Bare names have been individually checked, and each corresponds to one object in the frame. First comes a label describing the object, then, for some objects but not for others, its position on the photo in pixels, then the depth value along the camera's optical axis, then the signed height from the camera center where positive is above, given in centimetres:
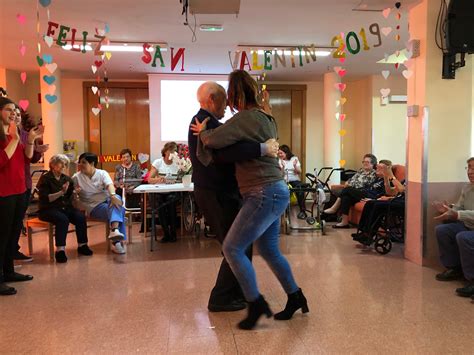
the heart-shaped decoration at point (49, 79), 401 +73
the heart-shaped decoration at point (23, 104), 413 +51
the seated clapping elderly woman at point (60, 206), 398 -51
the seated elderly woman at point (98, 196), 423 -43
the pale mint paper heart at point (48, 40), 381 +106
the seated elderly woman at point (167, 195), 482 -47
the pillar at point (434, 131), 363 +17
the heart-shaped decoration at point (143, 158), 798 -8
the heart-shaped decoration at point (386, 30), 398 +115
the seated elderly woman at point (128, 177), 589 -33
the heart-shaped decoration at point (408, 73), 379 +70
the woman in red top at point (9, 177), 304 -16
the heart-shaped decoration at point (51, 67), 404 +86
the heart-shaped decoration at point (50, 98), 399 +54
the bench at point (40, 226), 400 -72
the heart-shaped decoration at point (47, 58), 403 +93
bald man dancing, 246 -16
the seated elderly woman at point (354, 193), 529 -54
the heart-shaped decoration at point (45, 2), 358 +131
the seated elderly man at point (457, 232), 306 -63
